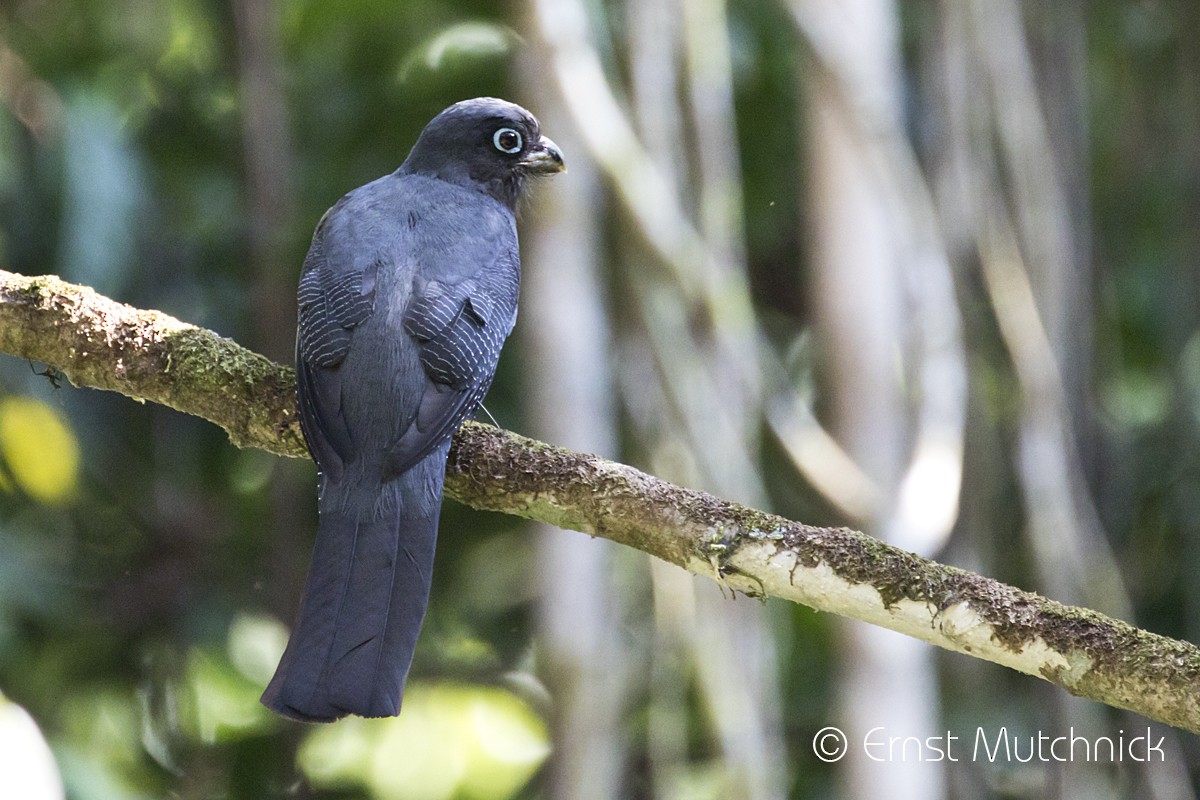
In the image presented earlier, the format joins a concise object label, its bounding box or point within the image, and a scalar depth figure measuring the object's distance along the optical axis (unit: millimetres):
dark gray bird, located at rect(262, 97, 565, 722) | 5781
